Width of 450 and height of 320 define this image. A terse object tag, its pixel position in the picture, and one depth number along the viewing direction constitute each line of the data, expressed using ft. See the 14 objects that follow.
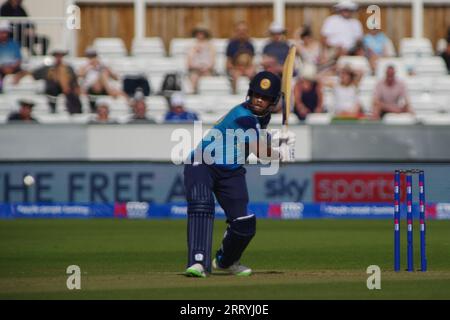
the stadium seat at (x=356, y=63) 68.85
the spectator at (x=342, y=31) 69.67
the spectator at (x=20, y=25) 71.15
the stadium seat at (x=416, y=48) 71.67
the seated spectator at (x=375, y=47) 70.33
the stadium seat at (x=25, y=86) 69.62
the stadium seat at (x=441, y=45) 74.45
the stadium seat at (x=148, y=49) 72.13
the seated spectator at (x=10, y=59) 69.31
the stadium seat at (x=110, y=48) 72.54
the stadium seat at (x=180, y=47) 72.18
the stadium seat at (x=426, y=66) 69.92
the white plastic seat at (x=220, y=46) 72.84
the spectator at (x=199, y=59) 69.26
